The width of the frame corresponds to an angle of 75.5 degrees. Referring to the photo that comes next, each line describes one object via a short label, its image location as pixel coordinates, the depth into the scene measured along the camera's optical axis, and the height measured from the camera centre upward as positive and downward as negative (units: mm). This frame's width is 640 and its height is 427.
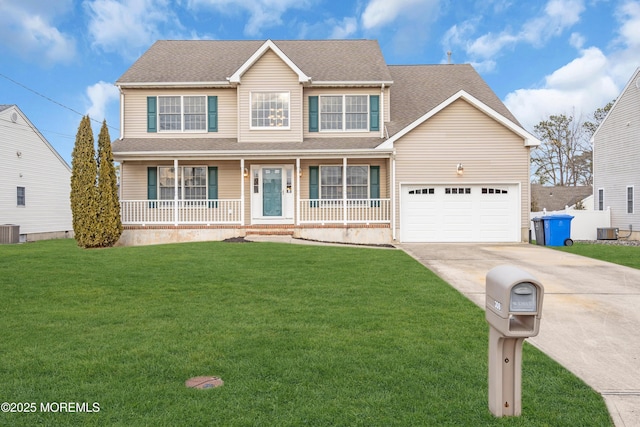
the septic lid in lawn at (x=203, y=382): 3280 -1377
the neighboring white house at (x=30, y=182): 20125 +1645
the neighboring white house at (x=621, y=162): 20000 +2527
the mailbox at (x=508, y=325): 2537 -726
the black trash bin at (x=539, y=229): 14867 -679
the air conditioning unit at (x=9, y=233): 18703 -911
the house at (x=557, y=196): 34531 +1237
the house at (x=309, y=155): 15211 +2102
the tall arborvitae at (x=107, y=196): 14008 +572
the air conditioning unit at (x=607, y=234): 20000 -1151
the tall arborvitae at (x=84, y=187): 13836 +878
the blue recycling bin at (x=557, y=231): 14570 -727
